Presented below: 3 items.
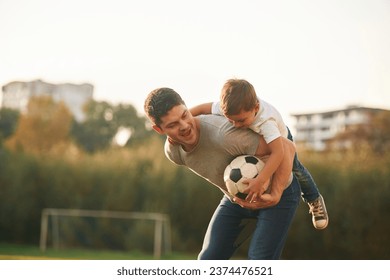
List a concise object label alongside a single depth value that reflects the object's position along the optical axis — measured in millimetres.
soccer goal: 12052
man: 3250
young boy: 3238
